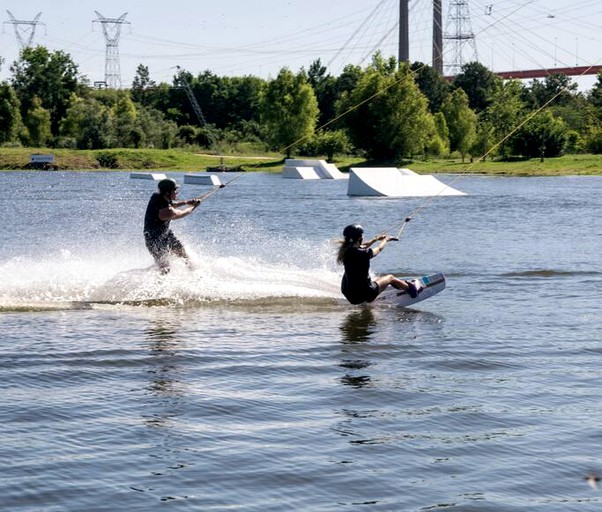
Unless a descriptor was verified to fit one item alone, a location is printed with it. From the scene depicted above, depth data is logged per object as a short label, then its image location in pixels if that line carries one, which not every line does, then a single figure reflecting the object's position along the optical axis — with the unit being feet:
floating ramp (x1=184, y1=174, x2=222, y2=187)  242.37
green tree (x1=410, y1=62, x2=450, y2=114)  429.38
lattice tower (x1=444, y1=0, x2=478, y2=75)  472.44
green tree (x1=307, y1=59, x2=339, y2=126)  451.12
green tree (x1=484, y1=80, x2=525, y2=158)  307.78
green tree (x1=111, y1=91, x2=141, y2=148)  376.07
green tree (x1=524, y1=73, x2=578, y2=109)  391.26
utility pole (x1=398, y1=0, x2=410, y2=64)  447.83
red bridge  406.00
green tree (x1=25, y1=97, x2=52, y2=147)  384.88
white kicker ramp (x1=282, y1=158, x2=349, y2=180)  280.10
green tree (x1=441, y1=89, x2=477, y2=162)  322.55
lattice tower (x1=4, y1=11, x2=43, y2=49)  467.11
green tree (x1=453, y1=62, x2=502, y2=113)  440.86
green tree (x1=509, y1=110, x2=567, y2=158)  281.13
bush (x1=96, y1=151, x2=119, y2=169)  351.87
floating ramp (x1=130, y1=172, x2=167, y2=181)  272.02
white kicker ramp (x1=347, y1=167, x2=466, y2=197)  181.88
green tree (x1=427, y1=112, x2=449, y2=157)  334.24
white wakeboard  54.60
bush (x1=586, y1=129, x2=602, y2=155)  294.54
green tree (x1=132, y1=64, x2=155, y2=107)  488.85
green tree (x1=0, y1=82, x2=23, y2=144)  374.84
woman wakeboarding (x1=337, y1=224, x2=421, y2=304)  50.03
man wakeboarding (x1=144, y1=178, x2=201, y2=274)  54.95
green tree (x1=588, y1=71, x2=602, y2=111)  361.43
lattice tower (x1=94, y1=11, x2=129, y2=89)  444.55
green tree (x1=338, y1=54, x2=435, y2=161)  324.80
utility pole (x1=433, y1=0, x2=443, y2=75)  507.38
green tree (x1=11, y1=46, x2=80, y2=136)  422.82
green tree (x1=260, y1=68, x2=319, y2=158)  375.04
